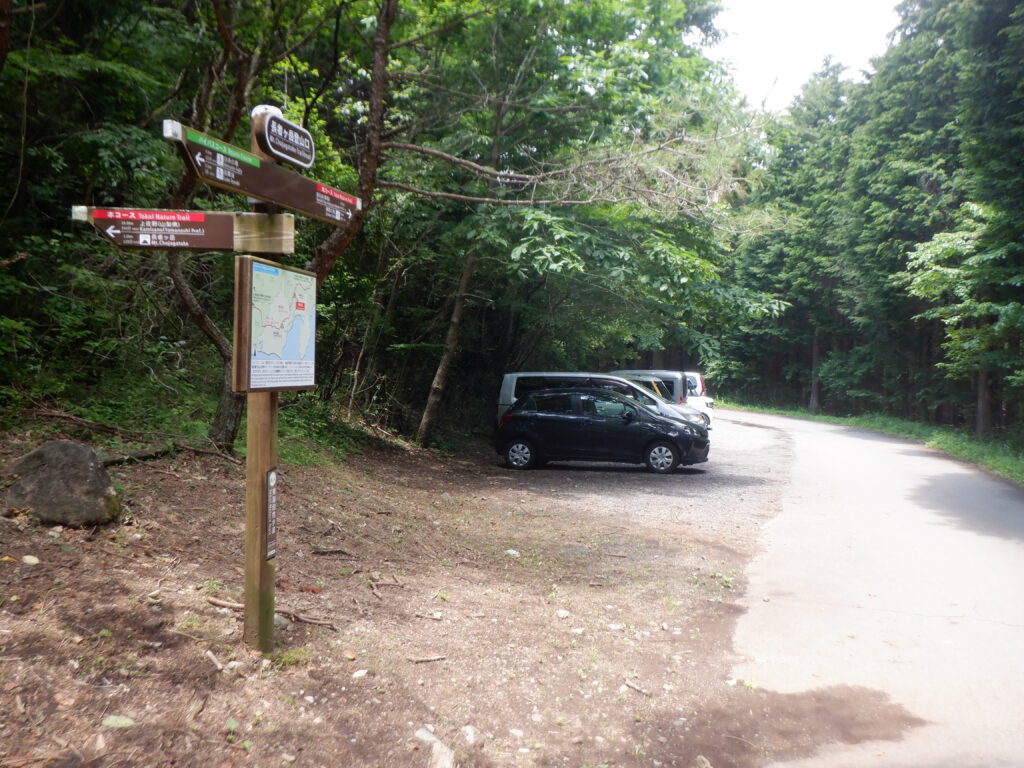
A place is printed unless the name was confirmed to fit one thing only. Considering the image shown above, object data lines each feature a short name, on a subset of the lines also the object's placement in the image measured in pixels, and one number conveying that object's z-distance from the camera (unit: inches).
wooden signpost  147.0
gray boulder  196.5
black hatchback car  551.2
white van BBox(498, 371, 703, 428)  612.8
